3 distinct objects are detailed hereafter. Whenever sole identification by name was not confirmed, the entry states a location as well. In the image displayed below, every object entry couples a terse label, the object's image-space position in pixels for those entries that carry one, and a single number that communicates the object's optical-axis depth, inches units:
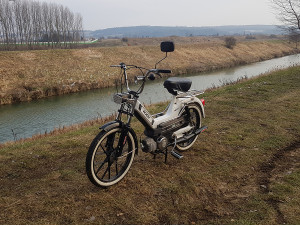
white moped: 146.0
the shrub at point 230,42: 1777.8
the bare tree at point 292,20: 643.5
